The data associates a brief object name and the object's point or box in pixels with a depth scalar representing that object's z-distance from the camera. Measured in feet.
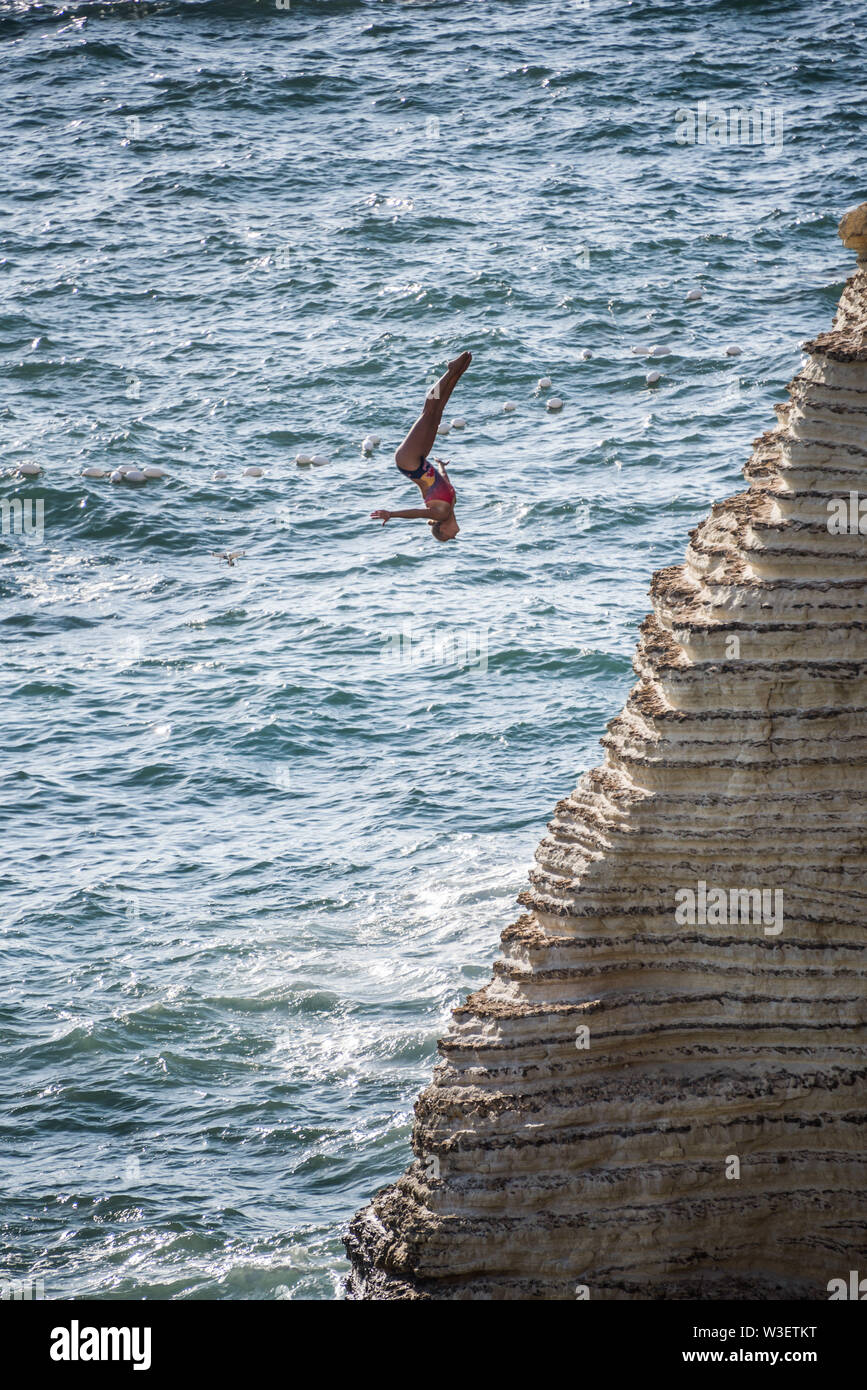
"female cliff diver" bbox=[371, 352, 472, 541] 62.13
